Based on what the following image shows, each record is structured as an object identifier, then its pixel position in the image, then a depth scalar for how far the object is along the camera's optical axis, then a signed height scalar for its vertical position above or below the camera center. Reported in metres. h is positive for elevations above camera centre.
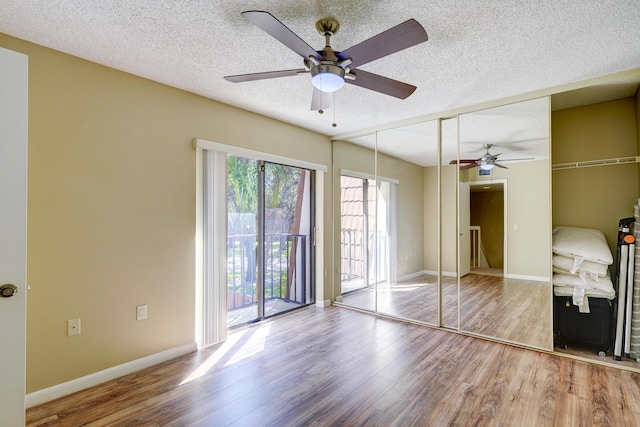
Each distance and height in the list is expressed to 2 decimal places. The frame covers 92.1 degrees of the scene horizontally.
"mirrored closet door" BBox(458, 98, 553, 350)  2.97 -0.09
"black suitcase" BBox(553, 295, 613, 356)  2.75 -1.01
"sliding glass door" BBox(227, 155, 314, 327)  3.63 -0.31
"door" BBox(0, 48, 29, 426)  1.54 -0.06
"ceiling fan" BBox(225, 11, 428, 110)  1.51 +0.90
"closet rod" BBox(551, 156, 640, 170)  2.81 +0.50
